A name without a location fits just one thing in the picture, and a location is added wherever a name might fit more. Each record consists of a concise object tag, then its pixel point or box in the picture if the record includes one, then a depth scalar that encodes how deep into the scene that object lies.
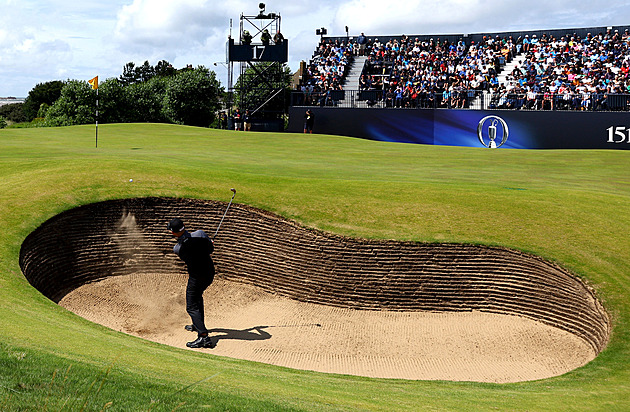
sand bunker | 12.97
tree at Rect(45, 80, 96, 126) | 72.56
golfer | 12.46
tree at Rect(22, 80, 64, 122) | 125.88
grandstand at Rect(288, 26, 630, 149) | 42.50
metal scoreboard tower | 59.00
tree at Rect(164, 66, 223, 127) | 69.88
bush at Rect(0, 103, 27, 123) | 138.25
